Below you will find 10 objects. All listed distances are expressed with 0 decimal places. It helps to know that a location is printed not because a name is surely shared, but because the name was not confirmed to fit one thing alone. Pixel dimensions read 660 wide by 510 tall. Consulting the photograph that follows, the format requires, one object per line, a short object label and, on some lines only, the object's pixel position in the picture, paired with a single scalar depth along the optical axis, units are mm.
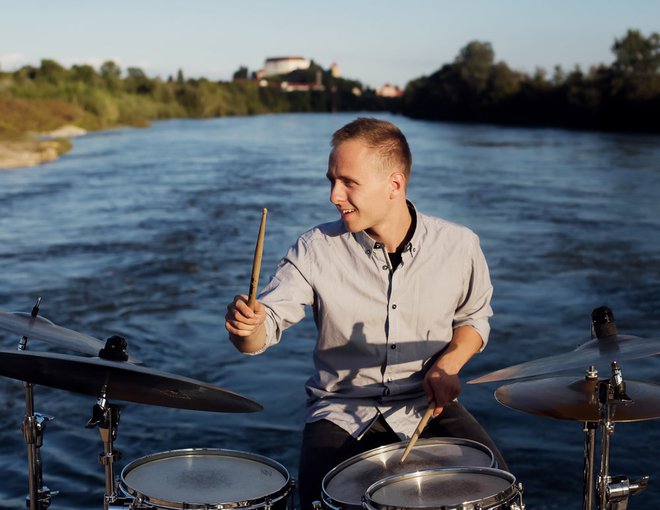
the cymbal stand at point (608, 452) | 2705
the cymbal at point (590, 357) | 2494
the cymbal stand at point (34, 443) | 3084
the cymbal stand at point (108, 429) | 2791
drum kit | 2496
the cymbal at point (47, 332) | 2859
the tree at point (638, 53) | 48656
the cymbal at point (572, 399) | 2803
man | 3123
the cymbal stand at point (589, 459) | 2893
